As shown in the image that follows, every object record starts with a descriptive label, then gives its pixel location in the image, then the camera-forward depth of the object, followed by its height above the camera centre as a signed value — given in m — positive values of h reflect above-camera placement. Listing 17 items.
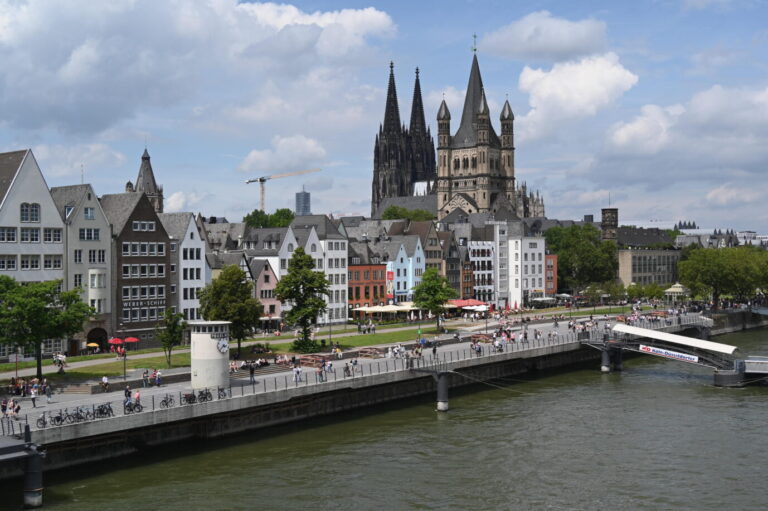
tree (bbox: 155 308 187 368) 70.81 -3.37
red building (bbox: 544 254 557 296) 172.25 +0.91
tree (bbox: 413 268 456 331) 106.75 -1.34
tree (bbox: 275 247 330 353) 84.56 -0.64
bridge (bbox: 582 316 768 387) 80.81 -7.09
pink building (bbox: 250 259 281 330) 110.50 -0.60
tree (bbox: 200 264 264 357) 76.50 -1.47
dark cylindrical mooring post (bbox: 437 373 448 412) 69.25 -8.03
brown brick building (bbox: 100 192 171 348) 89.62 +2.13
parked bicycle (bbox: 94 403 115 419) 50.12 -6.53
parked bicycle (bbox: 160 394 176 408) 53.59 -6.48
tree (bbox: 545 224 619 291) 180.25 +3.45
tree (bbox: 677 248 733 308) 156.38 +0.60
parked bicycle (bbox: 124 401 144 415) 51.59 -6.52
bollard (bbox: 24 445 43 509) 44.00 -8.87
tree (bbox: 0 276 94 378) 61.69 -1.71
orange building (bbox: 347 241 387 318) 129.12 +0.71
